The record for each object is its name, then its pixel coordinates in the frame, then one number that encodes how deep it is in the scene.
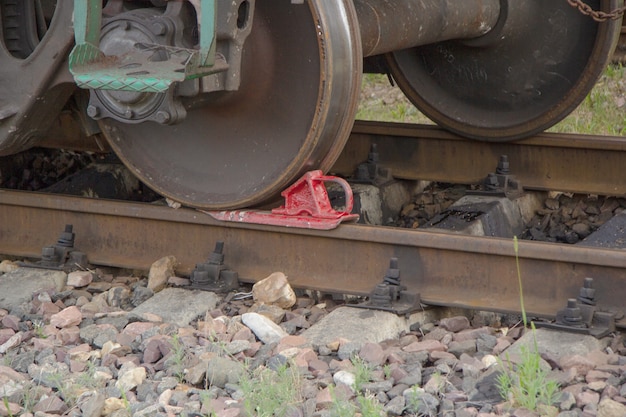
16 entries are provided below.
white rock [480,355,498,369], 7.30
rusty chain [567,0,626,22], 10.07
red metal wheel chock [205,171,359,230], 9.09
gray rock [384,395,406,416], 6.68
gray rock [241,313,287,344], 8.05
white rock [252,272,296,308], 8.89
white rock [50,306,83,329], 8.50
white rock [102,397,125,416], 6.80
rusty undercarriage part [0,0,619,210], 8.61
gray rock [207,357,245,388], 7.19
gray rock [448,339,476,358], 7.67
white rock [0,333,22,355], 8.06
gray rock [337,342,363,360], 7.61
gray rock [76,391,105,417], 6.70
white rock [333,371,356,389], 7.08
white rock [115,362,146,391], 7.21
